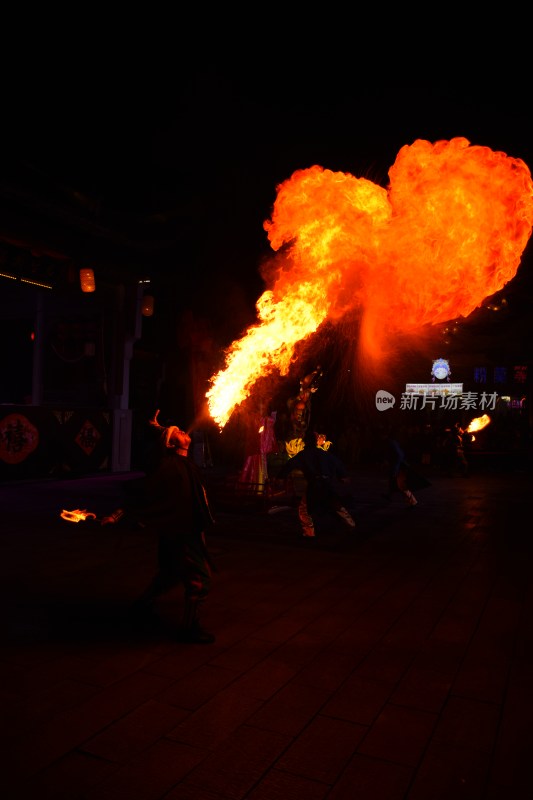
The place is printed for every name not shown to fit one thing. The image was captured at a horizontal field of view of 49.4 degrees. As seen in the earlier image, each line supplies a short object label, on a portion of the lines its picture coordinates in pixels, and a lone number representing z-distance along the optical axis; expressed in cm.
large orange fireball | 953
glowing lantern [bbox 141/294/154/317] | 1795
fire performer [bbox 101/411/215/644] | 468
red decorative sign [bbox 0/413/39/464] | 1401
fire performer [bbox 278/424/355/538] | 878
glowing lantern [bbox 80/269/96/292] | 1584
